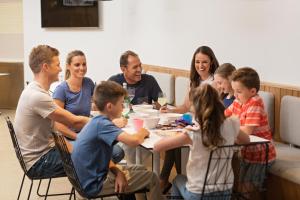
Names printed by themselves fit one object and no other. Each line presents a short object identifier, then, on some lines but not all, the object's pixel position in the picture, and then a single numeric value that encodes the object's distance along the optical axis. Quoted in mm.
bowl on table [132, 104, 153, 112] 3927
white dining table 2877
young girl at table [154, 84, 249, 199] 2621
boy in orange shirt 3230
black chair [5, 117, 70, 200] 3266
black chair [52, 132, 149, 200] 2869
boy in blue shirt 2766
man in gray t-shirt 3285
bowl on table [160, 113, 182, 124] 3535
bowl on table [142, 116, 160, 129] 3334
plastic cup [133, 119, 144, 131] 3180
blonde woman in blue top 3977
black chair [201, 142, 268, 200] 2674
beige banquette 3297
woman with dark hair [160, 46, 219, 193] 4203
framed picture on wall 7312
